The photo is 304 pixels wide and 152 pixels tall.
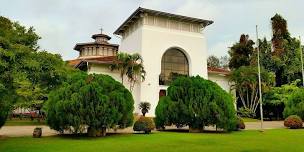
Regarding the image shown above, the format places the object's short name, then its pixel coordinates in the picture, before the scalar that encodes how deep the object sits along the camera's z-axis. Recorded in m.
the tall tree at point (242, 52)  44.16
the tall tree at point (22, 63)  13.45
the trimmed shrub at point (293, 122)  24.16
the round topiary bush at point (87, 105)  16.61
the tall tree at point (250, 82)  38.28
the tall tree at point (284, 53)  42.12
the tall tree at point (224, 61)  64.62
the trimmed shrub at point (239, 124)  22.20
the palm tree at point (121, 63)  32.81
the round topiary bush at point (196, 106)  20.20
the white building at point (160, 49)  35.00
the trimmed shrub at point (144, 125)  18.77
